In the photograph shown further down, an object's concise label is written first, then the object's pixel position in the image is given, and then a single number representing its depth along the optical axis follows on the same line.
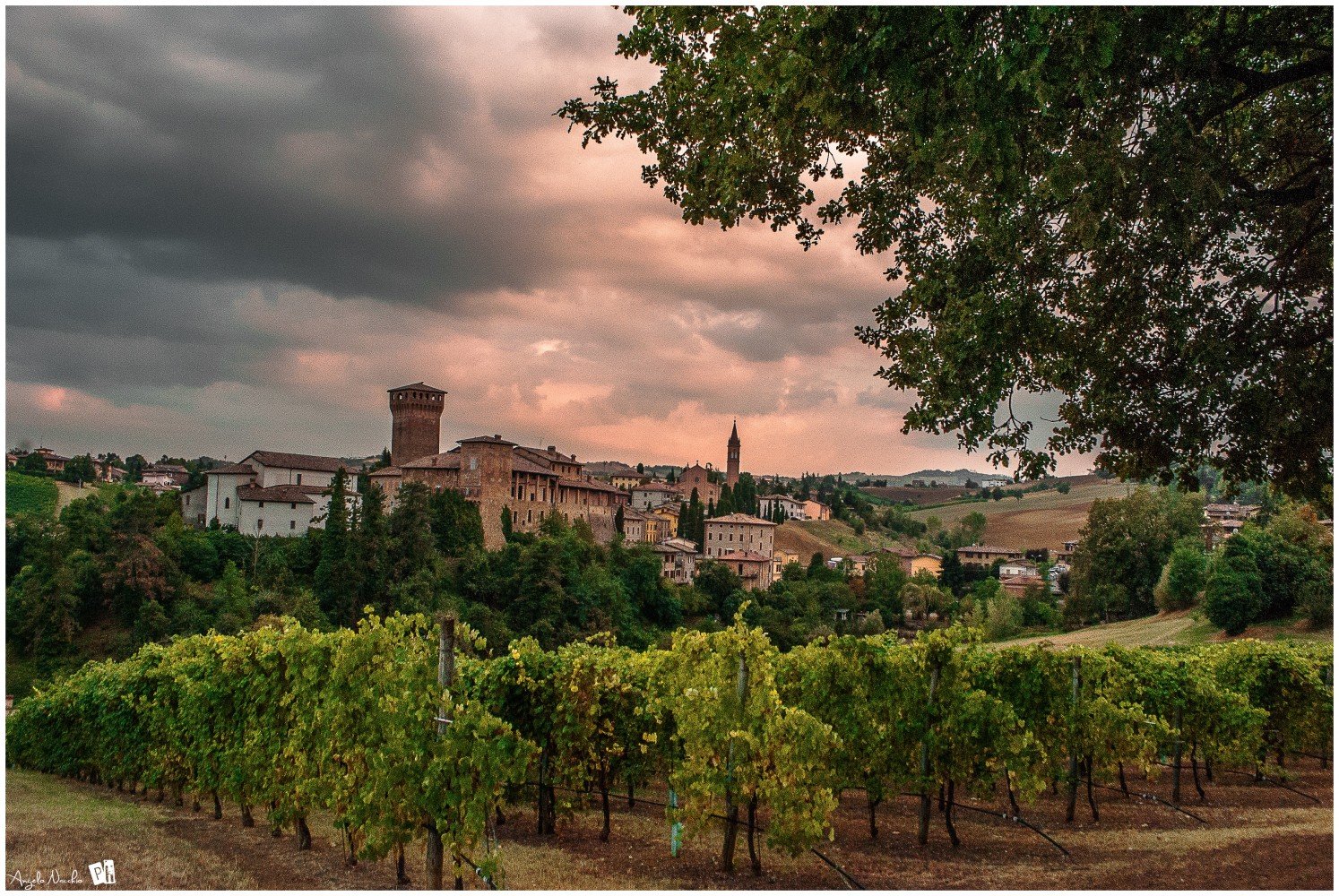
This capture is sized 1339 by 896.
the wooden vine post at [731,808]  8.30
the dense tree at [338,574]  56.28
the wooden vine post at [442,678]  7.38
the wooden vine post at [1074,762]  10.90
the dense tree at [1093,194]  7.38
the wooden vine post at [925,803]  9.57
